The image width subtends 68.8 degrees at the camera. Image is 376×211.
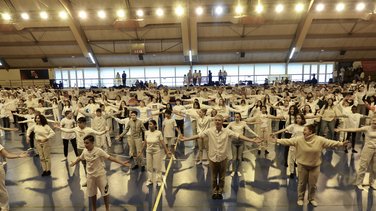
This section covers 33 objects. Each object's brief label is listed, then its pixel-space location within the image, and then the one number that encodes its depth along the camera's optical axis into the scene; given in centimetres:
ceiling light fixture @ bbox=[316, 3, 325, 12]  2182
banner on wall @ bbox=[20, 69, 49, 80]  3350
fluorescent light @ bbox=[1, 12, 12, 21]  2172
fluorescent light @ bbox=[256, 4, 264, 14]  1912
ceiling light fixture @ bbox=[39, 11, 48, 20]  2144
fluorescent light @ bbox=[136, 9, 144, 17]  2223
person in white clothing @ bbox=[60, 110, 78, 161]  895
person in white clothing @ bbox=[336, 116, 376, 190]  660
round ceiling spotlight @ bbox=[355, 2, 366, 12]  2103
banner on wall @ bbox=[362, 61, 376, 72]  2997
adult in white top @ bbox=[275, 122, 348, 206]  571
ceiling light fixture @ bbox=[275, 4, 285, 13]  2034
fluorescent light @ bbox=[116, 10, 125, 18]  2176
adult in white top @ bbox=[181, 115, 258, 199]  621
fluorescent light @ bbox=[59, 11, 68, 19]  2272
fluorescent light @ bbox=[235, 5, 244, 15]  1985
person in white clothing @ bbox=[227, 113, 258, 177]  818
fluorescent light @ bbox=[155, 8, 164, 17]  2188
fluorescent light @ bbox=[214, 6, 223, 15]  2166
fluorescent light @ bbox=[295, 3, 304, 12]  2016
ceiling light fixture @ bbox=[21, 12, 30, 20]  2212
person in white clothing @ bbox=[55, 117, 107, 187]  760
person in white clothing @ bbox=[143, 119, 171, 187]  712
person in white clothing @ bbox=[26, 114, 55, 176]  796
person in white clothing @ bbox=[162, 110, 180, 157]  917
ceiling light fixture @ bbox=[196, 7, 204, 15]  2140
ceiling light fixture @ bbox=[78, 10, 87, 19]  2150
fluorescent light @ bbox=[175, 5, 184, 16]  2059
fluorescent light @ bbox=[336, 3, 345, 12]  2098
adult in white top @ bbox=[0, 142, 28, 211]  567
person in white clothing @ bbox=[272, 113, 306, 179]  730
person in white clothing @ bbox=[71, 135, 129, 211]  555
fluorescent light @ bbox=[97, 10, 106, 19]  2161
